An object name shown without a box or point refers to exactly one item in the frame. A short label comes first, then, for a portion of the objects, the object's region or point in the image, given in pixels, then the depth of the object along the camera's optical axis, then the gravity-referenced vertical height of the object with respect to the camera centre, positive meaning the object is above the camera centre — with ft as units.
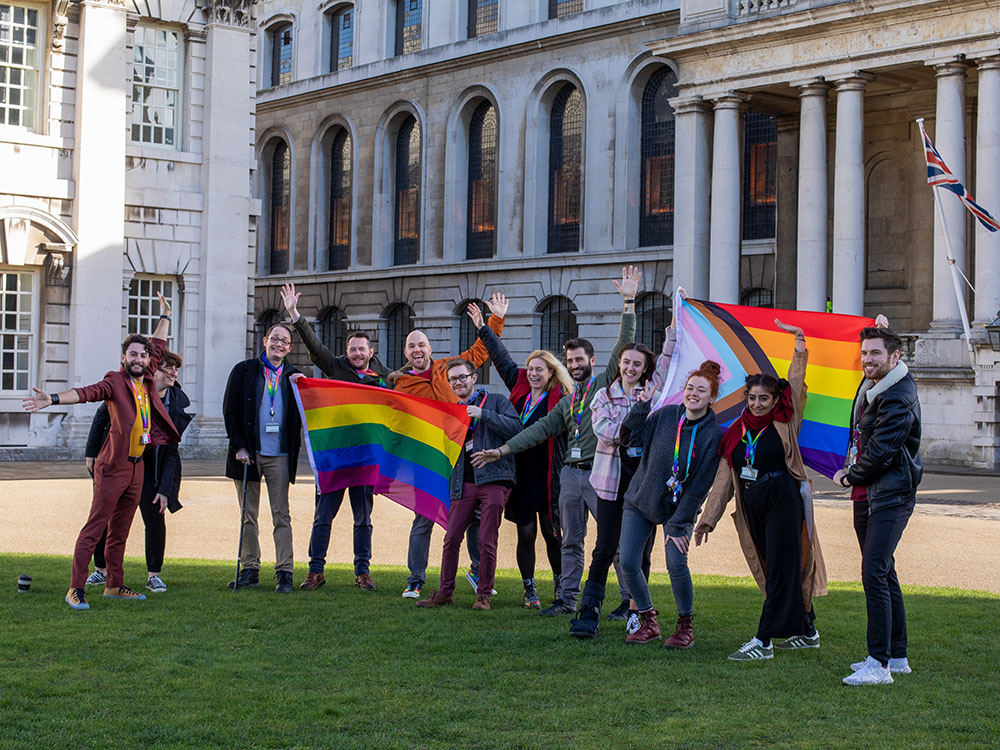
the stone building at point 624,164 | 101.35 +25.24
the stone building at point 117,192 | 87.04 +14.21
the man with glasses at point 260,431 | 38.24 -0.89
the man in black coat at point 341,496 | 38.75 -2.85
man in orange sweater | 38.06 +0.65
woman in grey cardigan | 30.19 -1.74
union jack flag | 86.38 +15.61
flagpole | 92.99 +9.30
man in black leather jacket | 27.37 -1.49
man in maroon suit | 35.32 -1.49
